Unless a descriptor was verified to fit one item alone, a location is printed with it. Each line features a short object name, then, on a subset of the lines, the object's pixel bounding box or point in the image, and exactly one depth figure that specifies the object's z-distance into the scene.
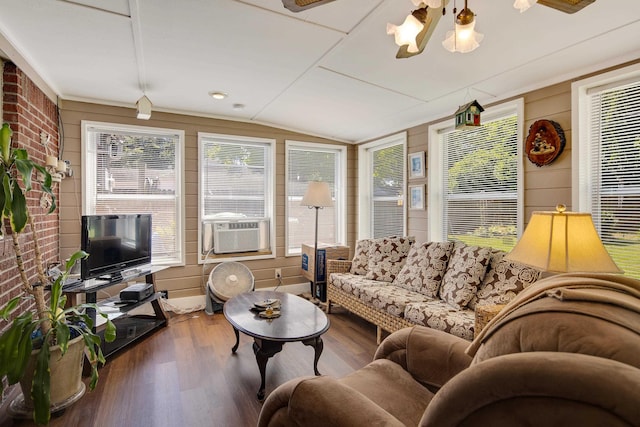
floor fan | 3.65
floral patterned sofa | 2.42
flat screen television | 2.64
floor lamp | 3.75
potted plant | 1.70
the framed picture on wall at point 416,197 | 3.76
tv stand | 2.52
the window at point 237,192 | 4.04
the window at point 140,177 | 3.51
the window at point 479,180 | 2.95
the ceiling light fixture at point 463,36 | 1.23
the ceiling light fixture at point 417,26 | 1.20
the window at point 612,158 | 2.23
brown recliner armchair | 0.60
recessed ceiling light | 3.24
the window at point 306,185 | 4.55
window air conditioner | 4.04
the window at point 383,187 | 4.22
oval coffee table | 2.08
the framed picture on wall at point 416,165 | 3.76
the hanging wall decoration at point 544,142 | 2.53
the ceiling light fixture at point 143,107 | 2.92
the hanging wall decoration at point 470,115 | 2.42
